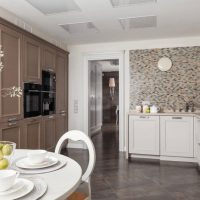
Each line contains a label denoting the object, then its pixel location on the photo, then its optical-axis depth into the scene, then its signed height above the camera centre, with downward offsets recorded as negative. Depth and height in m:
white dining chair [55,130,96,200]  1.56 -0.62
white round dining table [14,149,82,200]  0.94 -0.41
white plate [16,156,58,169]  1.29 -0.40
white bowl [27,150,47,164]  1.31 -0.36
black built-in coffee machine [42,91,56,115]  3.91 -0.07
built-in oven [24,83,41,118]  3.33 -0.02
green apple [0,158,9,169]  1.13 -0.34
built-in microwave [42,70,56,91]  3.89 +0.33
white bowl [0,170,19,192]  0.88 -0.33
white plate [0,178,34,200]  0.87 -0.39
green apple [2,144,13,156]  1.19 -0.28
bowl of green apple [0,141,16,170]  1.14 -0.30
